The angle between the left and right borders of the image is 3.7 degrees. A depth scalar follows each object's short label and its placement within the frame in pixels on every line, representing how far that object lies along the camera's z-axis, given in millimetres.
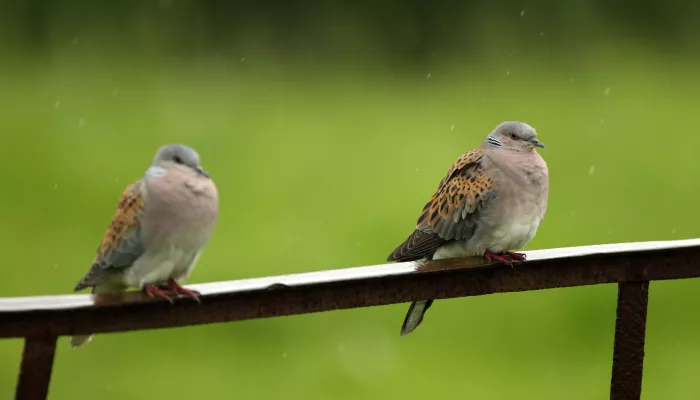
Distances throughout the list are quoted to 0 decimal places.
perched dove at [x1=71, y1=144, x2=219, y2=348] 9050
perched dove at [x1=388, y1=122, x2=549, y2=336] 9321
